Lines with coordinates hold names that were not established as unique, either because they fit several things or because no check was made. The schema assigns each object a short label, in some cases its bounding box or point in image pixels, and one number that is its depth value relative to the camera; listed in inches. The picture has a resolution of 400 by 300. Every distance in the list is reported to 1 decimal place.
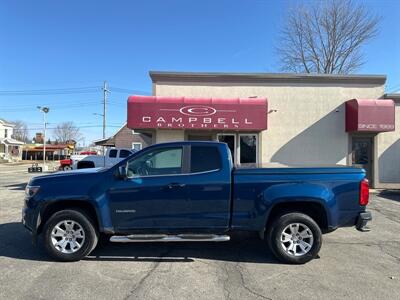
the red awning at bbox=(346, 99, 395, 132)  631.2
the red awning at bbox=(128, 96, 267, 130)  615.8
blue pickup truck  241.6
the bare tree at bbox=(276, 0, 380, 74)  1327.5
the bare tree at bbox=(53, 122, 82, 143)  4960.6
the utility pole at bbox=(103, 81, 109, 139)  2022.6
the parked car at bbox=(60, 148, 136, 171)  796.1
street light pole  2196.1
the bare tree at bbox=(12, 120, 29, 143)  4653.1
